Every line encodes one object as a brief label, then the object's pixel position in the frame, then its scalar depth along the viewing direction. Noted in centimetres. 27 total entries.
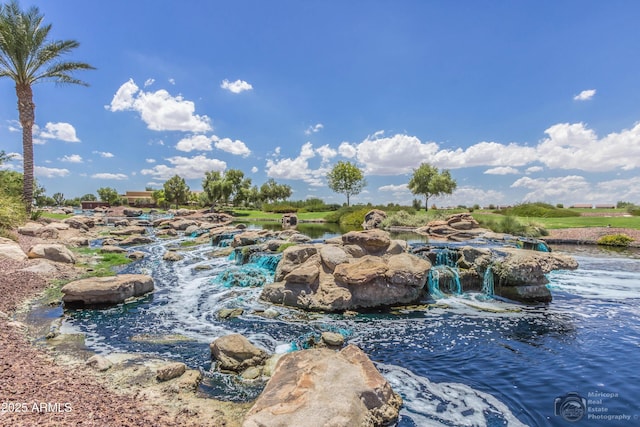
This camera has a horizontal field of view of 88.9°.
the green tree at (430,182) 6525
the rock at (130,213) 6931
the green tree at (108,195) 10331
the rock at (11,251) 1435
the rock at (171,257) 2009
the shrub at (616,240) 2705
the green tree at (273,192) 9925
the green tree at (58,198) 11376
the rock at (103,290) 1077
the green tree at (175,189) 8919
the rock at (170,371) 617
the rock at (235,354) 688
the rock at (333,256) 1258
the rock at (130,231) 3219
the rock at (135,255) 2055
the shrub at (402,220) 4591
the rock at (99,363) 645
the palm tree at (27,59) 2450
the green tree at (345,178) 7662
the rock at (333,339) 823
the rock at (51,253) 1590
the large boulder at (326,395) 437
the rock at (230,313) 1046
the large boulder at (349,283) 1145
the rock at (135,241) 2691
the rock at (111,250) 2152
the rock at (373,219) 4812
